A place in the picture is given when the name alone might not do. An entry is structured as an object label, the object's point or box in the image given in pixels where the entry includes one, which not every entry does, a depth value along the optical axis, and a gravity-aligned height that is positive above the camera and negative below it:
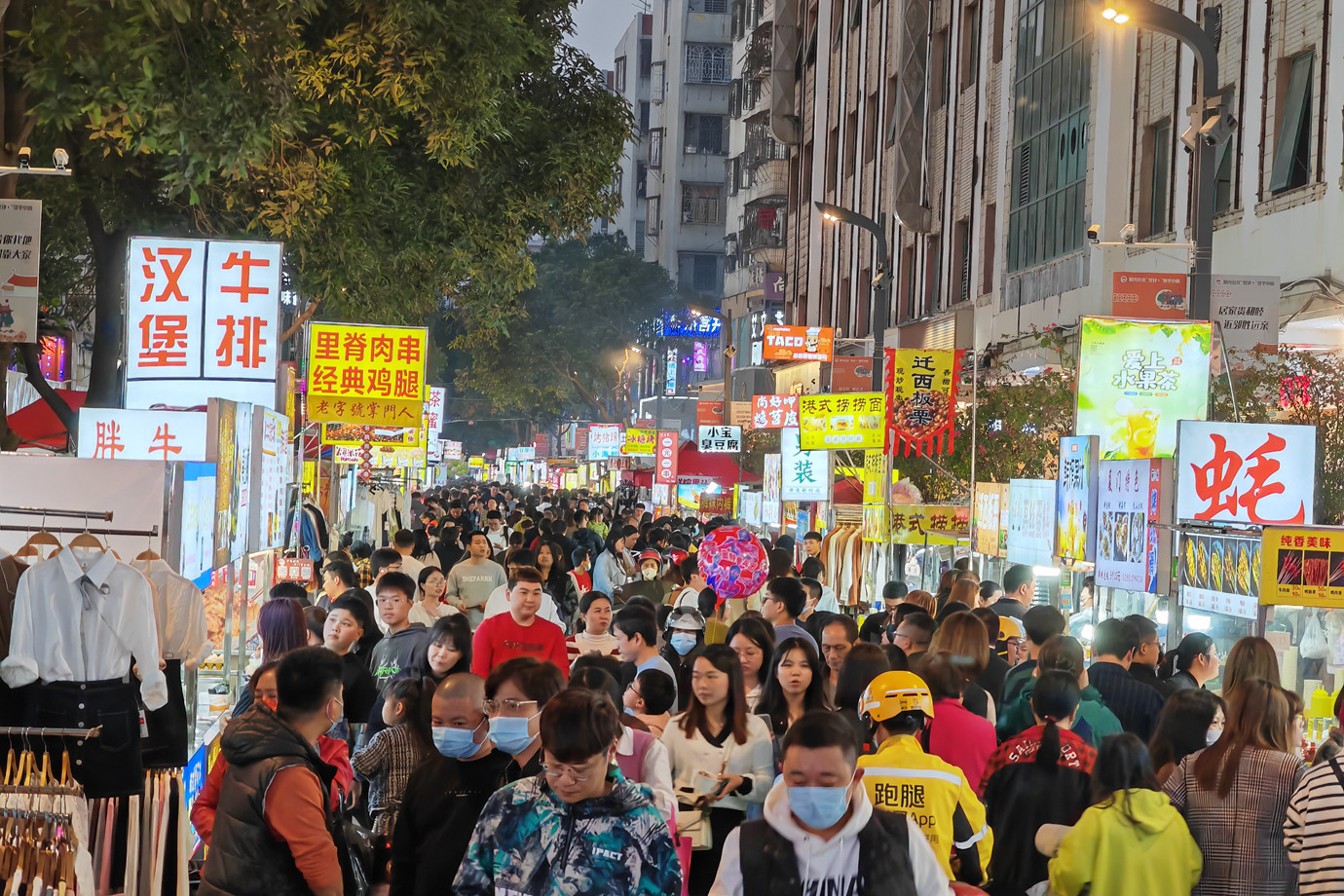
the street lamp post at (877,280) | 23.50 +3.35
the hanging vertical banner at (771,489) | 25.20 +0.09
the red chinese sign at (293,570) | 14.55 -0.88
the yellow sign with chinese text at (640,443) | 44.25 +1.29
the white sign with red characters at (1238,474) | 10.59 +0.27
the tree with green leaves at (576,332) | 64.38 +6.41
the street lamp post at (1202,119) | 12.78 +3.34
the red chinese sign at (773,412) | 26.53 +1.44
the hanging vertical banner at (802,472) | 22.80 +0.34
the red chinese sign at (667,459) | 34.84 +0.68
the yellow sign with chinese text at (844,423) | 19.97 +0.96
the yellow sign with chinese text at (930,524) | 18.58 -0.27
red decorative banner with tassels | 19.75 +1.34
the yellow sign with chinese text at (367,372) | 18.14 +1.20
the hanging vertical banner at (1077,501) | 12.18 +0.06
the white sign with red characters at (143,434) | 9.66 +0.20
